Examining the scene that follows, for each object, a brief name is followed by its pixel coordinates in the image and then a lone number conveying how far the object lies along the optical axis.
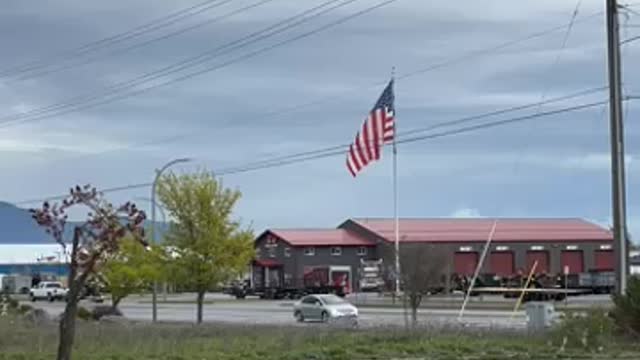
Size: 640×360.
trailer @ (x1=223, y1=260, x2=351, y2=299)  100.04
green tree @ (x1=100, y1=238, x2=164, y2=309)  51.50
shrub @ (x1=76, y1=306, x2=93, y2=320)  49.75
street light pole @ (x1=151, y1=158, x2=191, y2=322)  52.19
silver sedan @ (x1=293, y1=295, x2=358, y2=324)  53.94
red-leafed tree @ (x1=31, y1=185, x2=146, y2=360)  18.42
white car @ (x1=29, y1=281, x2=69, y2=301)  103.56
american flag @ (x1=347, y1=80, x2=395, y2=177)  48.00
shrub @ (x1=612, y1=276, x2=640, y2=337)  28.20
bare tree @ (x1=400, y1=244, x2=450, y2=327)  56.25
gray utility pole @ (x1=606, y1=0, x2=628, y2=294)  30.69
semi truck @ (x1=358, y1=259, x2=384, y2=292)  101.50
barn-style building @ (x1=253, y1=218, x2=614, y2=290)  113.56
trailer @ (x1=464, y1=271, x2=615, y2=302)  77.89
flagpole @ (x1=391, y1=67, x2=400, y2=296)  65.90
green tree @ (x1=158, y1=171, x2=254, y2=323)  48.75
